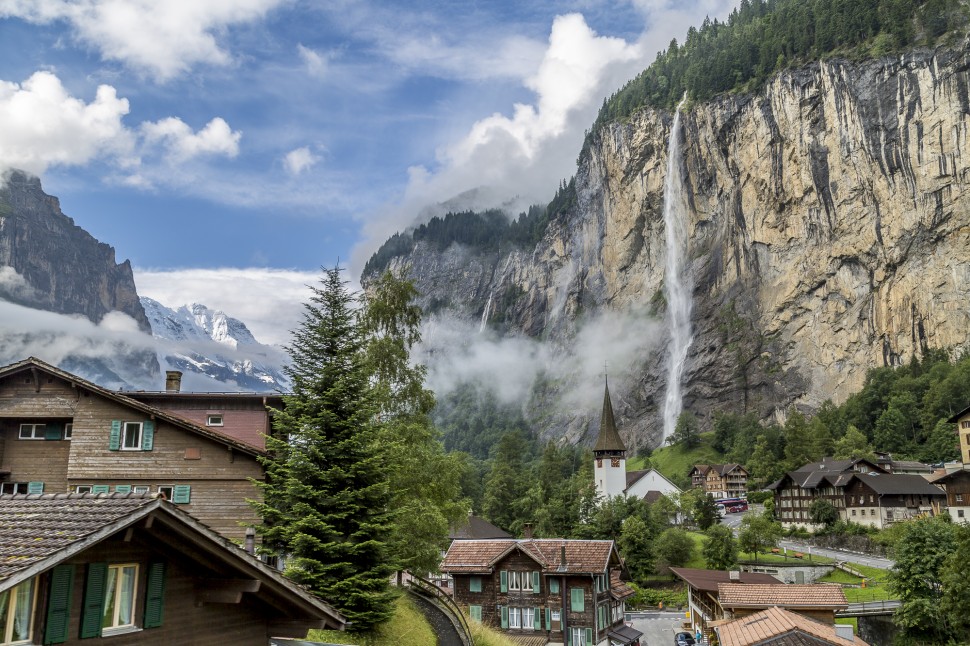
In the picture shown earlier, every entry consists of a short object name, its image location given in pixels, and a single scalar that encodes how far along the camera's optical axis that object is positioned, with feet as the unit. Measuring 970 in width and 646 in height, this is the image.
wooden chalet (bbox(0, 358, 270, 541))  96.22
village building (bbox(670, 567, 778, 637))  159.94
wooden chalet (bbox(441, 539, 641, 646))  148.77
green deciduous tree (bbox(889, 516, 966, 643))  141.59
